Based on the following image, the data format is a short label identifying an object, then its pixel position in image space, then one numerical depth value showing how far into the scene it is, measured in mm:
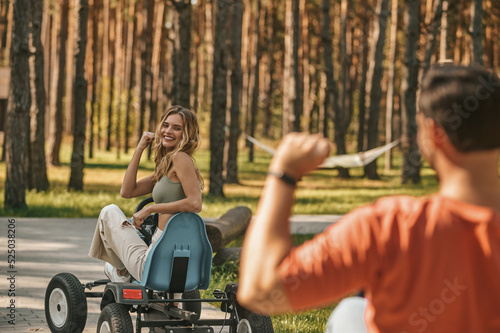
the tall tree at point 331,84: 23688
